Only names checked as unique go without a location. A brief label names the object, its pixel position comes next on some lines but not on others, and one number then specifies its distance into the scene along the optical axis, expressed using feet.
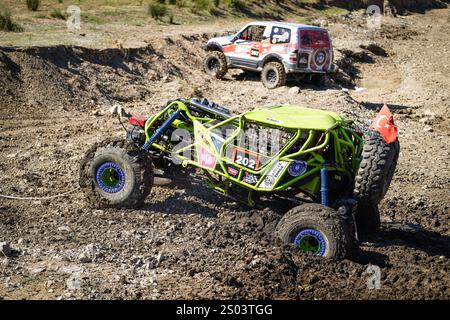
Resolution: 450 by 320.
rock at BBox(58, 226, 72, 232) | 27.48
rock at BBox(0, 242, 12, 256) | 24.63
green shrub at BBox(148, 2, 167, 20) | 77.56
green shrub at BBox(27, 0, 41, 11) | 72.74
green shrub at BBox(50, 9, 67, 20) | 69.36
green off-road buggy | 24.56
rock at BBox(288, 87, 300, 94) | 57.57
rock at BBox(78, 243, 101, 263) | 24.56
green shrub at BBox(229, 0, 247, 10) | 92.08
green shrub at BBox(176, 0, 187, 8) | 85.81
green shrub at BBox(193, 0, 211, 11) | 87.15
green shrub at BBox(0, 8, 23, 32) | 59.16
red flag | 24.61
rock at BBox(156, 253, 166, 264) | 24.50
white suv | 58.49
